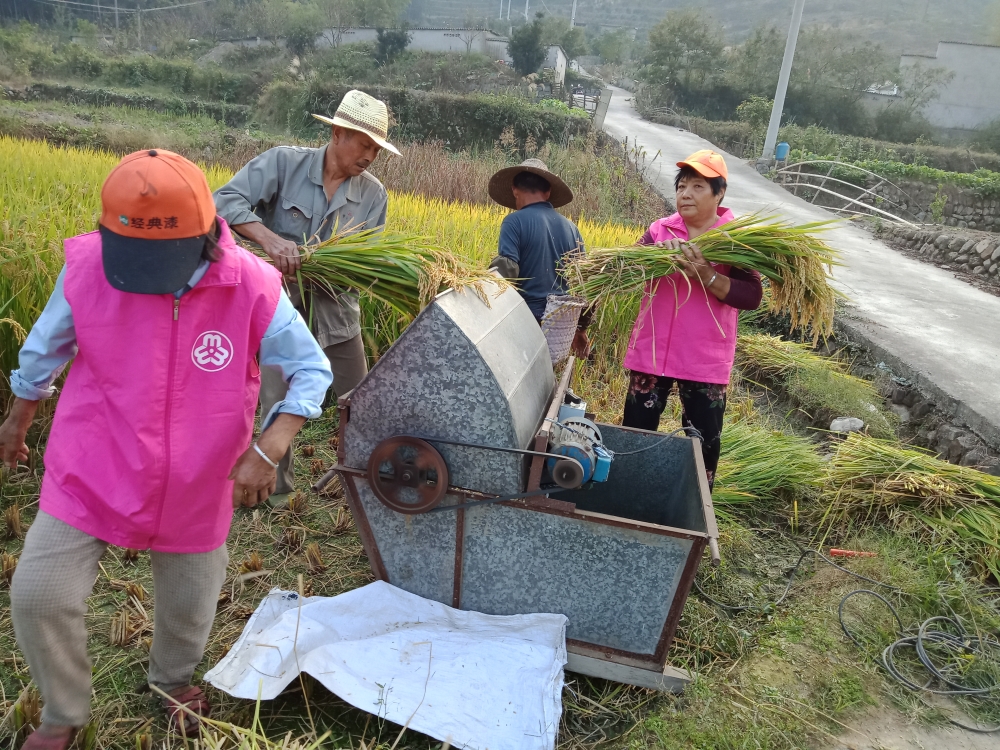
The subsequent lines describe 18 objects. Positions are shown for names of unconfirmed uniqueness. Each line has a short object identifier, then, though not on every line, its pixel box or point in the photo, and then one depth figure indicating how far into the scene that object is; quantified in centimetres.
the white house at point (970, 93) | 3666
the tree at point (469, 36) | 3547
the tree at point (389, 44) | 3244
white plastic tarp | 182
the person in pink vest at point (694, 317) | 262
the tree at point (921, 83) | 3622
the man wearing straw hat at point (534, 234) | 348
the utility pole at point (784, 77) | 1500
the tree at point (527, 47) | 3244
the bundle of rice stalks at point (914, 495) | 302
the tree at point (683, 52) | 3812
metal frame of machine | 192
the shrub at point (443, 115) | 2000
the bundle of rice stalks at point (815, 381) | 442
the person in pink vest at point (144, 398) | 138
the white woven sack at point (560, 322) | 303
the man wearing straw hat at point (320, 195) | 261
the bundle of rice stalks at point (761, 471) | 337
